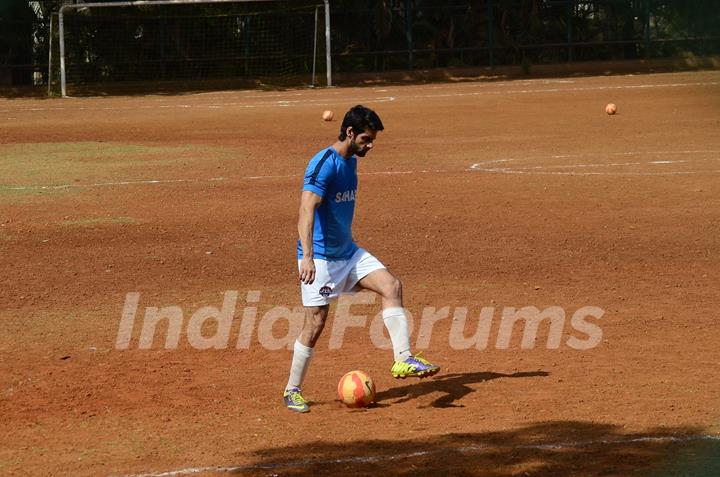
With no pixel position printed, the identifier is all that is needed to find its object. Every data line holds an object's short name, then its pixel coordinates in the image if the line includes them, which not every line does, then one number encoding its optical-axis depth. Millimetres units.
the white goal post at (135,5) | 73750
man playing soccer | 16609
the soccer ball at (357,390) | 16922
